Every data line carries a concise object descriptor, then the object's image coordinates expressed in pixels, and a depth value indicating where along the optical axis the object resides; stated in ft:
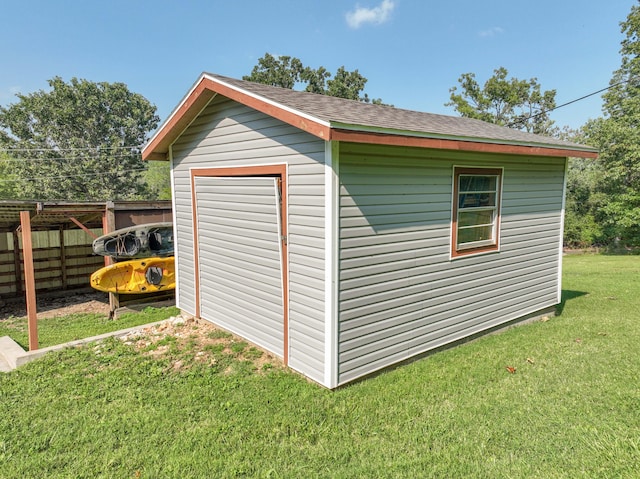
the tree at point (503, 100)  81.46
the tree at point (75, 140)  82.94
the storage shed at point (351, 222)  12.46
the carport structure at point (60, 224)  16.55
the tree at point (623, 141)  54.90
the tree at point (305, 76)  99.25
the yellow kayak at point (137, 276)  24.68
